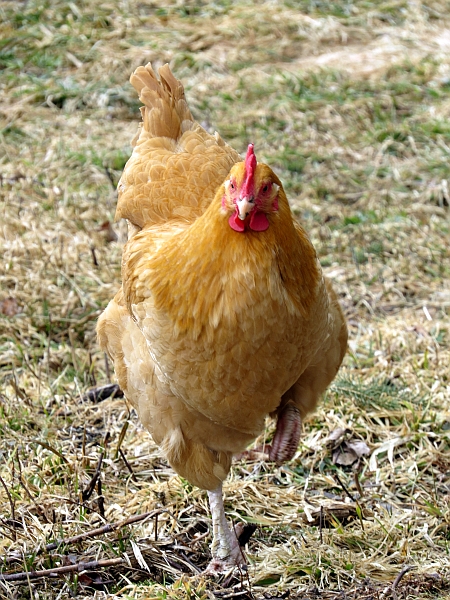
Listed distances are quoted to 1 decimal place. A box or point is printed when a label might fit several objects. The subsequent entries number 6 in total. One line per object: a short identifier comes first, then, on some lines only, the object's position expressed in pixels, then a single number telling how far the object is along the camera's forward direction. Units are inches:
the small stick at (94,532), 261.7
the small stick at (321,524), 275.6
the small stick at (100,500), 285.7
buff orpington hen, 225.9
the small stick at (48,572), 243.2
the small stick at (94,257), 444.4
